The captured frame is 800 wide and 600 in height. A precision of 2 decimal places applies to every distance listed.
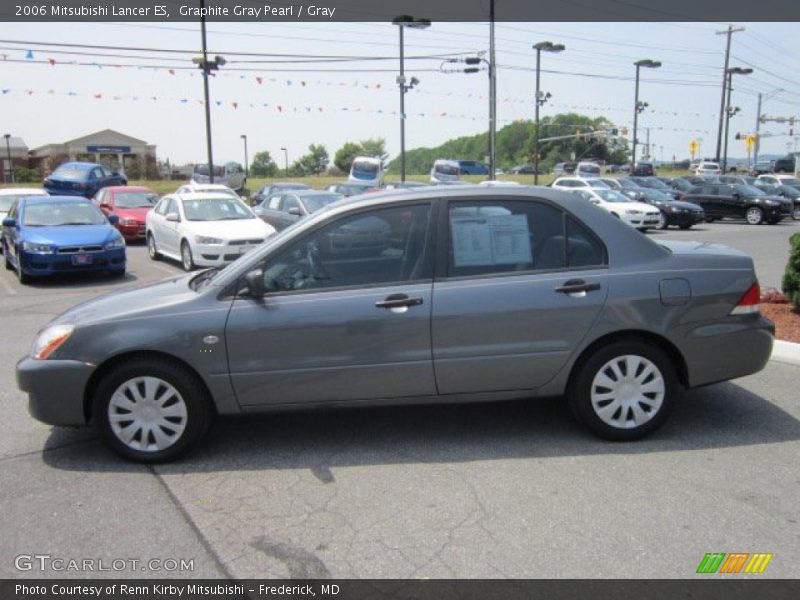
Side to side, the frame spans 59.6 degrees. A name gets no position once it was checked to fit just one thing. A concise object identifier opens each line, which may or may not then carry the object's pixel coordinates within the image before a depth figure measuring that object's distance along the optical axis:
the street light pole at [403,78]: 24.91
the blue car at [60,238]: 11.67
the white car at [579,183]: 26.14
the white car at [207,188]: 17.05
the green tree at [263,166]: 119.09
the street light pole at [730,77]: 50.34
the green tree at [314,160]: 127.04
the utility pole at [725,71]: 49.28
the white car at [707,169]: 61.19
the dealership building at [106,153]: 65.56
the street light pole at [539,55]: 35.53
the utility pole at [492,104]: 23.74
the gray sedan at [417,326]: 4.23
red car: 18.67
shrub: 7.50
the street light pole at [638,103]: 48.34
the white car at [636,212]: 22.42
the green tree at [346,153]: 129.75
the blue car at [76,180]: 26.47
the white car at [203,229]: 12.81
